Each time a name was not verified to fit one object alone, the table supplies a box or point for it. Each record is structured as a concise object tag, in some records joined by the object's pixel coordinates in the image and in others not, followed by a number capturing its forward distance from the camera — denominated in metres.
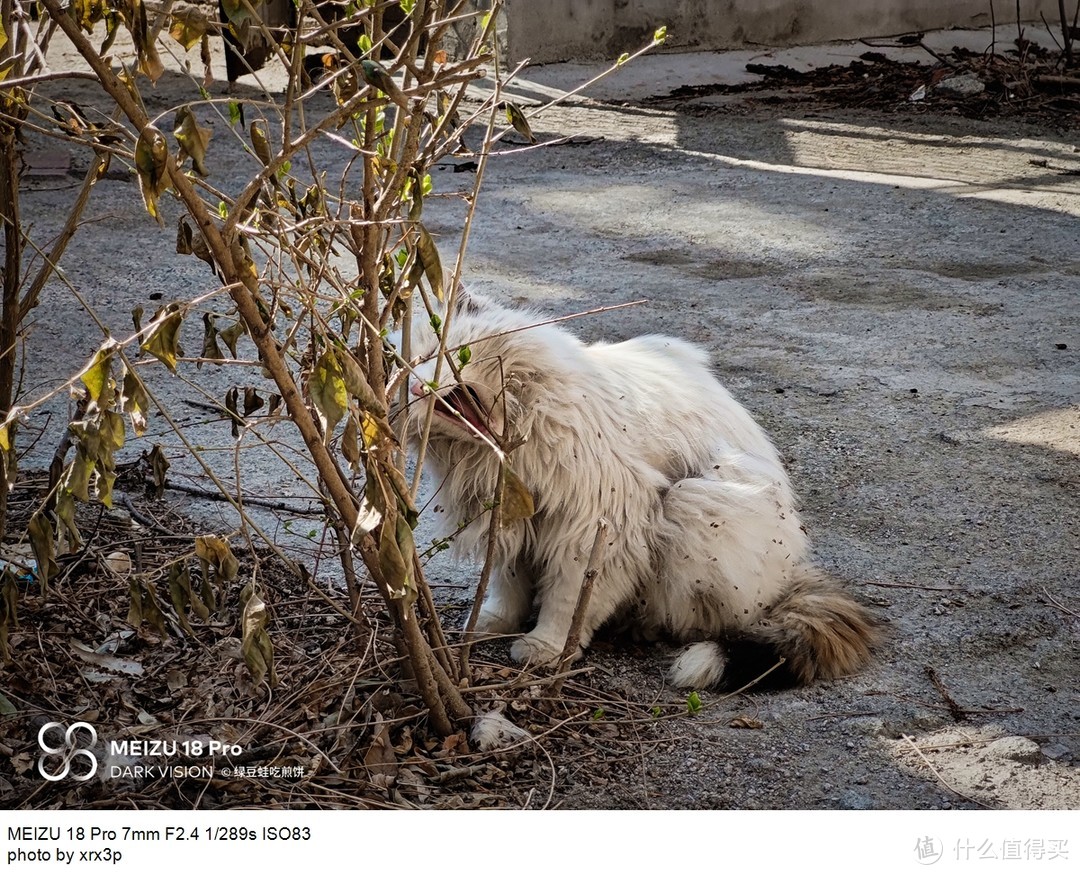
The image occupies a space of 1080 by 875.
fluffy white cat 3.01
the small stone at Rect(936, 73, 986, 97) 10.02
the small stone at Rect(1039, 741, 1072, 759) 2.68
